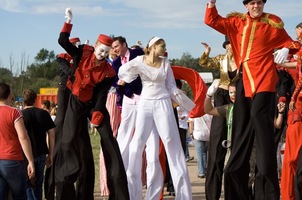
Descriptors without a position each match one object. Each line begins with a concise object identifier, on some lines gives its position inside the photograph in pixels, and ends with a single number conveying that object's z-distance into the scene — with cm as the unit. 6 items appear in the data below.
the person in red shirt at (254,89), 982
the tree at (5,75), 6711
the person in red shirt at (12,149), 1066
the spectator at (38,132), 1220
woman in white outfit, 1185
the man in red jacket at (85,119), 1119
